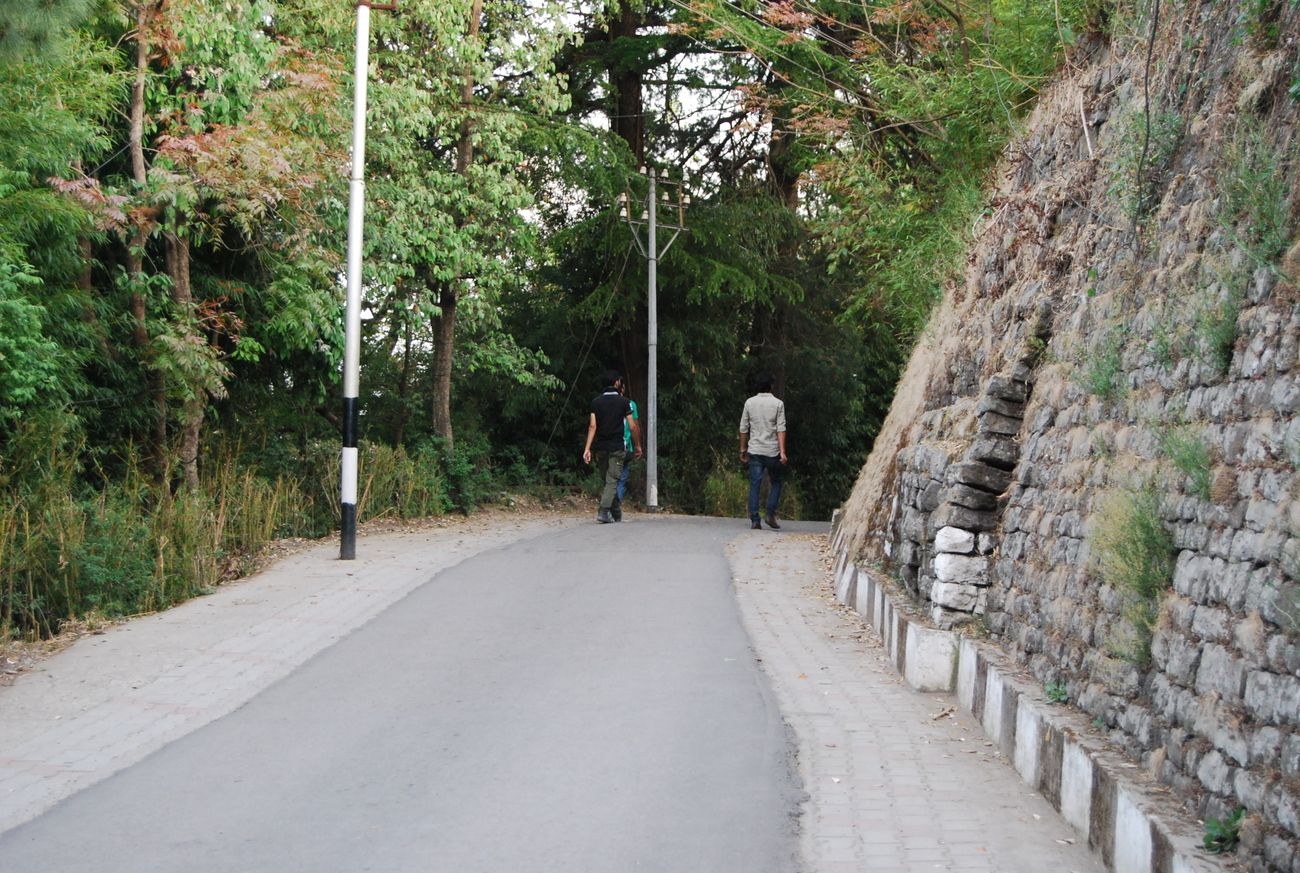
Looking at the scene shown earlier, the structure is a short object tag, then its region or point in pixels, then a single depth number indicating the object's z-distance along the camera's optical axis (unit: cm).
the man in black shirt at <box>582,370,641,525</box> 1805
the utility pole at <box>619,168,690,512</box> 2566
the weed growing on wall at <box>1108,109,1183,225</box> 660
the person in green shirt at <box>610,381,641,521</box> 1816
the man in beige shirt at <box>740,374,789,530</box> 1792
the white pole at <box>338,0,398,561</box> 1329
